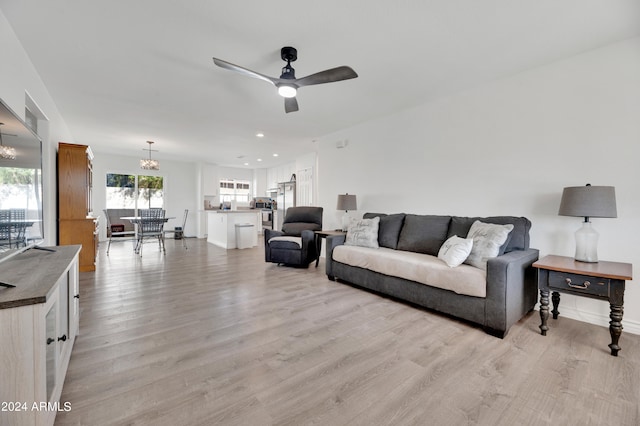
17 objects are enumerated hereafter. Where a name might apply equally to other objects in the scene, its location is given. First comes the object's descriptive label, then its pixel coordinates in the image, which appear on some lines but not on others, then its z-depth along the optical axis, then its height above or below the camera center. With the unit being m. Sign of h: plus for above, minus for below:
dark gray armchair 4.52 -0.75
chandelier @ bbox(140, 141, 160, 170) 6.74 +0.95
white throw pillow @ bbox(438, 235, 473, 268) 2.60 -0.45
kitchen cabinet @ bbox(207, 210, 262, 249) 6.71 -0.55
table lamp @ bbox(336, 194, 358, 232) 4.46 +0.04
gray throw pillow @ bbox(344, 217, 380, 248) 3.70 -0.40
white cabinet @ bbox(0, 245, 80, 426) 1.04 -0.61
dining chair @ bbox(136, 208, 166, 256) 5.95 -0.51
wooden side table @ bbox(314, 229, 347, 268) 4.42 -0.51
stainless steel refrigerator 8.05 +0.17
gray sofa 2.28 -0.65
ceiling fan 2.23 +1.10
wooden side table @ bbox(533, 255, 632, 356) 1.98 -0.58
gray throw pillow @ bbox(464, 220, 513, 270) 2.54 -0.35
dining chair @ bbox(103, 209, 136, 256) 7.77 -1.02
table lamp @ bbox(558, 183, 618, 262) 2.21 -0.01
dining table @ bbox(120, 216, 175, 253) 5.90 -0.41
